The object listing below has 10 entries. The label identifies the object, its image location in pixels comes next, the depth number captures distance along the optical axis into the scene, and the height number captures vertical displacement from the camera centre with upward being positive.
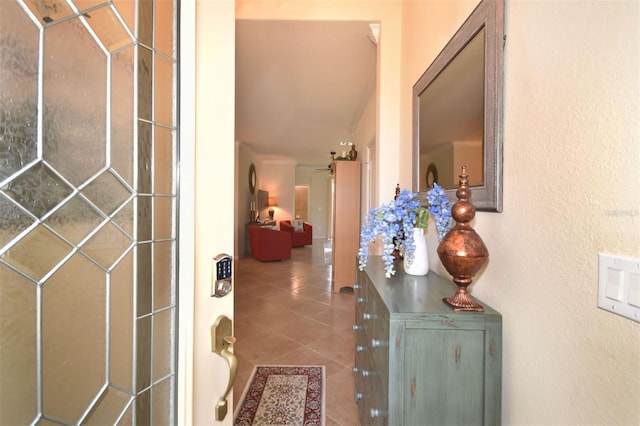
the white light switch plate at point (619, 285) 0.52 -0.15
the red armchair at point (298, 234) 8.45 -0.77
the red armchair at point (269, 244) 6.19 -0.81
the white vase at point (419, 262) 1.34 -0.26
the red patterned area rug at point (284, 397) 1.62 -1.28
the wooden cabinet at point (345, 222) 4.02 -0.18
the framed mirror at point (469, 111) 0.97 +0.47
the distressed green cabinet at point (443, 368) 0.87 -0.52
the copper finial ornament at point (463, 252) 0.88 -0.14
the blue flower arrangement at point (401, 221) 1.18 -0.05
